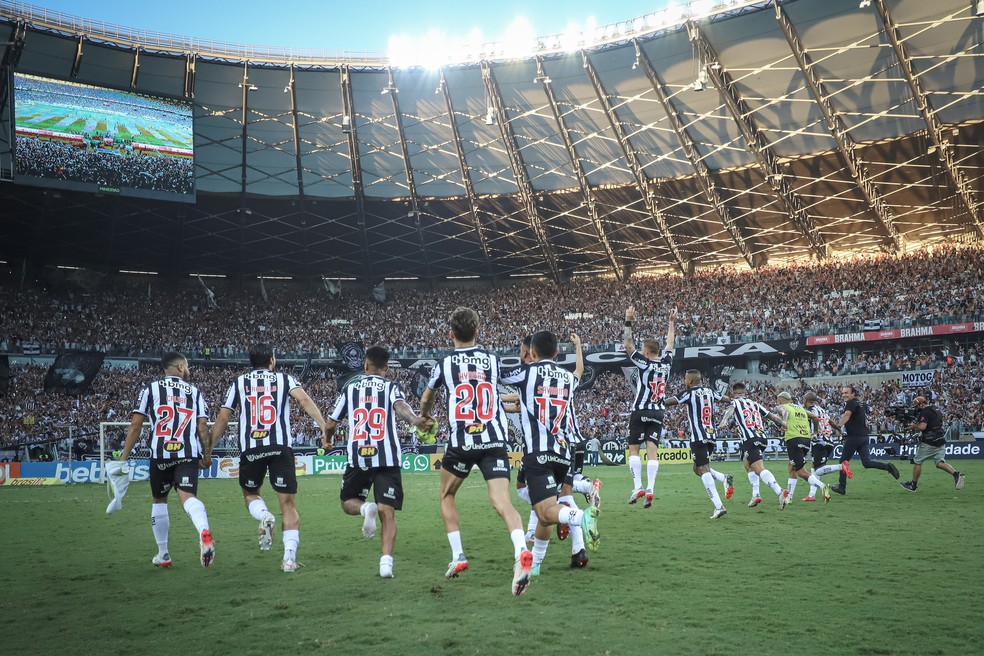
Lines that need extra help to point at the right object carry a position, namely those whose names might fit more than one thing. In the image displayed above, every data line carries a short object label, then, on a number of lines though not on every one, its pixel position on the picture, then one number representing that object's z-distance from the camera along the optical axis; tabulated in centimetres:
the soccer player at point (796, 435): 1623
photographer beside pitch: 1783
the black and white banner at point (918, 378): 4250
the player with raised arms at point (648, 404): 1430
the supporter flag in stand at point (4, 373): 4666
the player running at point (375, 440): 879
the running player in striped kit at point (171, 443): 983
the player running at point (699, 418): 1438
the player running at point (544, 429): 830
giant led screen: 3625
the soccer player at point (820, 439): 1684
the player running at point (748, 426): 1534
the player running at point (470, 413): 811
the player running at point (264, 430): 954
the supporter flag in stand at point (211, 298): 5891
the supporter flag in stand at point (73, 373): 4772
